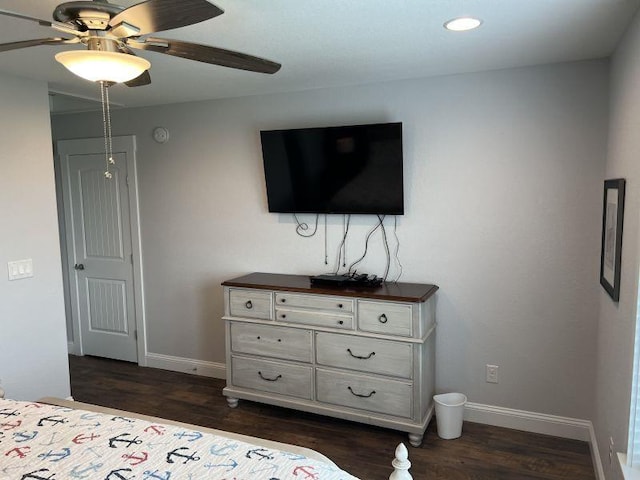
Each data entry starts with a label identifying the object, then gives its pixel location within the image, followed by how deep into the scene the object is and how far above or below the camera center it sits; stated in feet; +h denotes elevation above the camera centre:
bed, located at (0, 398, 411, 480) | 5.03 -2.80
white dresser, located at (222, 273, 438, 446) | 10.28 -3.45
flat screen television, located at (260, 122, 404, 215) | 11.05 +0.58
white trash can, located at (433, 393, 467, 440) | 10.40 -4.80
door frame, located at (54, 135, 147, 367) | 14.48 -1.32
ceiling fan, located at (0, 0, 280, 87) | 4.70 +1.76
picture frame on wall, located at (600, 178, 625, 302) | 7.62 -0.79
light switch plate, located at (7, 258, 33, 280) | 10.32 -1.46
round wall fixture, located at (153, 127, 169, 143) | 13.89 +1.77
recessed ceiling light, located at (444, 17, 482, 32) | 7.19 +2.50
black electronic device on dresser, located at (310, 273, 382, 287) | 11.19 -1.99
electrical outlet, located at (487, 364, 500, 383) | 10.98 -4.06
